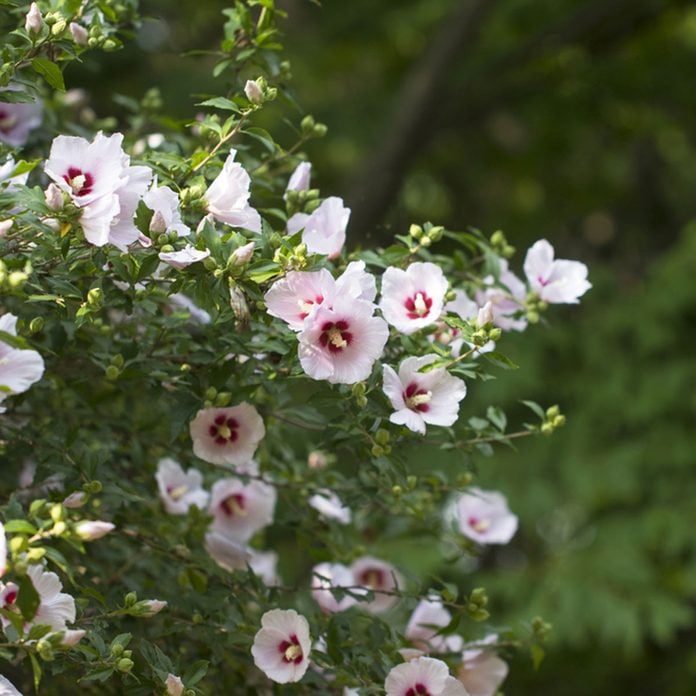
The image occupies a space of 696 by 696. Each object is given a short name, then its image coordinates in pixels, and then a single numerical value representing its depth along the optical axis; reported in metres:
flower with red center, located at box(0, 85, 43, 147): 5.12
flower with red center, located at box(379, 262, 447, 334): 4.88
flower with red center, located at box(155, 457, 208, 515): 5.14
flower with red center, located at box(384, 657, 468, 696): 4.90
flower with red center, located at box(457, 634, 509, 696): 5.12
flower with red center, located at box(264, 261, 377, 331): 4.80
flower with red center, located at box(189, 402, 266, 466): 4.94
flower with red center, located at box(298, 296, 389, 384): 4.79
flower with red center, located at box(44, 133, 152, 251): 4.78
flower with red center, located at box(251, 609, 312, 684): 4.91
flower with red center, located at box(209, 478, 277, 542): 5.18
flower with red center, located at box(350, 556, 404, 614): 5.29
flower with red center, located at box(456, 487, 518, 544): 5.24
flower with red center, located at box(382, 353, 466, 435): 4.83
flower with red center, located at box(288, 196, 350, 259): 4.95
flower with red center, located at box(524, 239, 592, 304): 5.06
